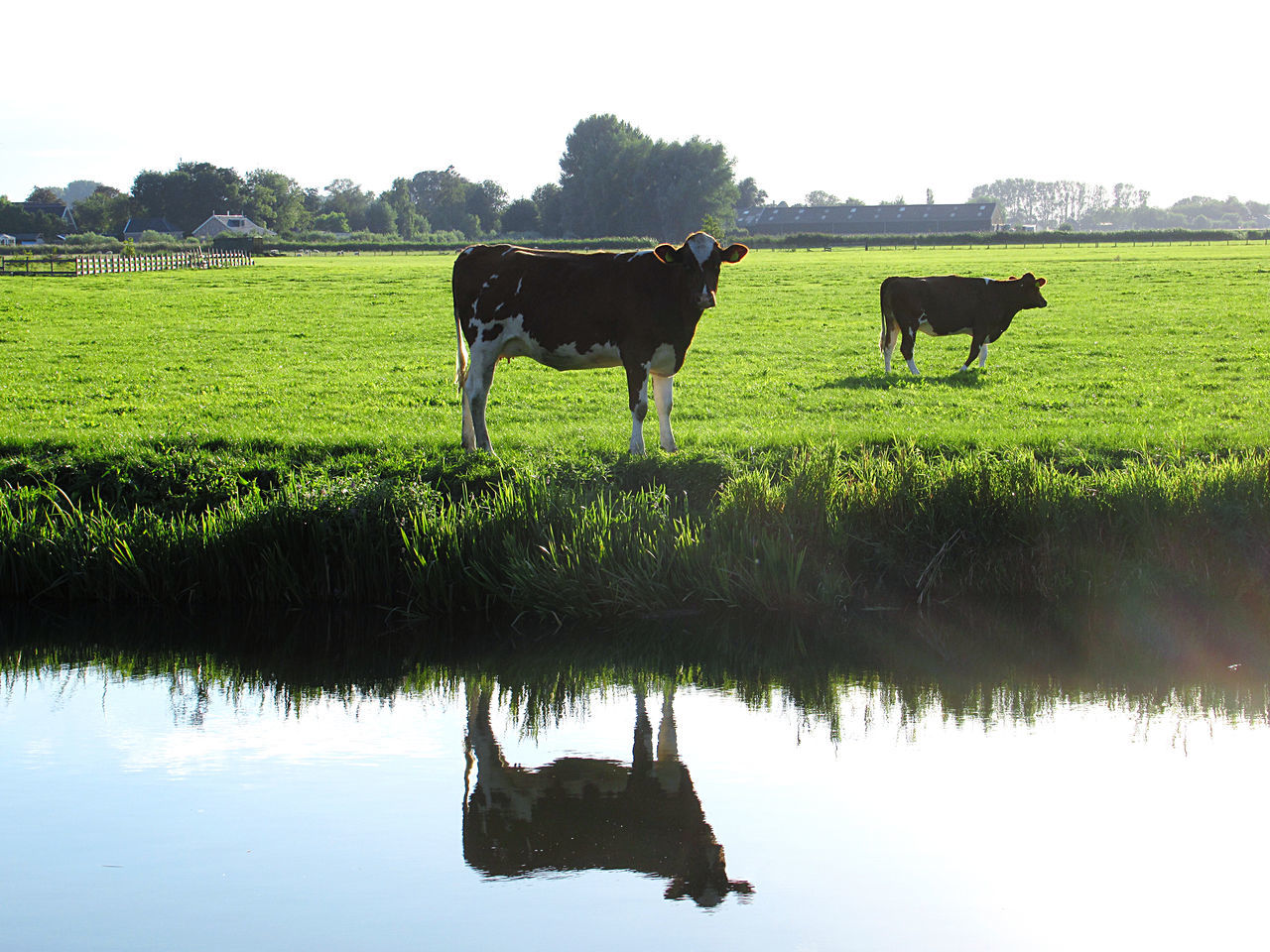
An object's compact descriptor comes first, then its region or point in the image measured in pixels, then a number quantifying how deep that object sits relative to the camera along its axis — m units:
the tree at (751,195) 187.25
